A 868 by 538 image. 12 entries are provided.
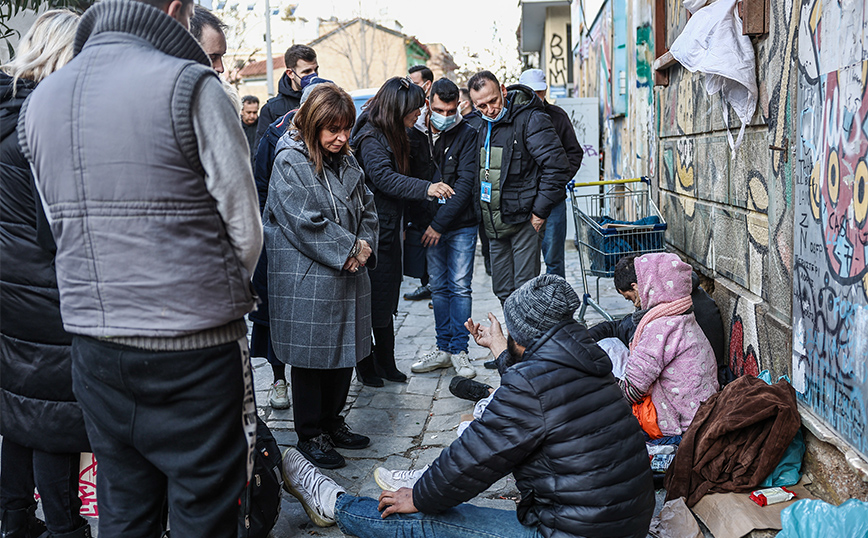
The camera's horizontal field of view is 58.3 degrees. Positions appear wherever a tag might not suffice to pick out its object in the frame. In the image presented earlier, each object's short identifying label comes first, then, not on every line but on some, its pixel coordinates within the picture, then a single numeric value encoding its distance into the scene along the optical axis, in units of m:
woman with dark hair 4.81
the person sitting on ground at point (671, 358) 3.76
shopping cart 5.48
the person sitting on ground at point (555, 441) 2.49
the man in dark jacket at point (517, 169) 5.30
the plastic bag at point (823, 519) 2.66
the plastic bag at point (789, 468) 3.36
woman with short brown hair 3.66
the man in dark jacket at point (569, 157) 6.14
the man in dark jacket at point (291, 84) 5.23
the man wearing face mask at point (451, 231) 5.23
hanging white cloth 4.12
